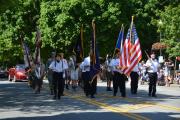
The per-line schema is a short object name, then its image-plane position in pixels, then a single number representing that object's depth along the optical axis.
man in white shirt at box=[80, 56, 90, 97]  21.33
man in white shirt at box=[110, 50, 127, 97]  21.12
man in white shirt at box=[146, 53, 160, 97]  21.33
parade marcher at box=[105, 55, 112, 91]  24.92
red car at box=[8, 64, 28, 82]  40.00
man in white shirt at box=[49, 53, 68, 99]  20.22
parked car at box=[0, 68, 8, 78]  59.97
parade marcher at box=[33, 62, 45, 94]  24.50
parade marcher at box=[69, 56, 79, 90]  26.21
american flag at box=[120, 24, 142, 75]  21.42
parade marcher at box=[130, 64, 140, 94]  23.28
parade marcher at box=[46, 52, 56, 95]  22.31
